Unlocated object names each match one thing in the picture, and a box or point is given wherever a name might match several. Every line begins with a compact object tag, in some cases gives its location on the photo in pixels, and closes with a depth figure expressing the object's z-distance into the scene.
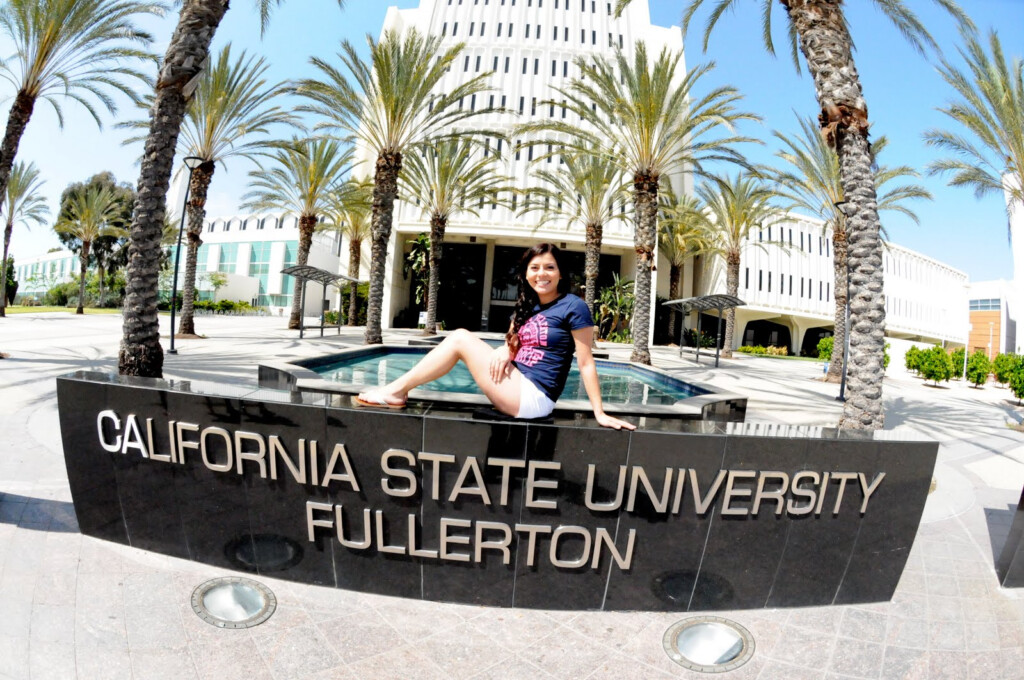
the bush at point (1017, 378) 16.06
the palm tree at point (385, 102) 16.94
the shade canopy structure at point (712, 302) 20.03
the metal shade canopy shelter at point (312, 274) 21.45
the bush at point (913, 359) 23.56
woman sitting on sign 3.08
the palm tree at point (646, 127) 16.14
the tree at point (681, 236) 29.57
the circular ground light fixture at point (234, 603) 2.81
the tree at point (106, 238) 42.62
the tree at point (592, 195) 25.84
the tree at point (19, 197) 28.80
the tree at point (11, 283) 41.94
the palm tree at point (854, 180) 7.09
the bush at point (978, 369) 23.19
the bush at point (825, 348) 30.53
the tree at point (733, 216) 27.78
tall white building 35.72
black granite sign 2.98
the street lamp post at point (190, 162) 15.96
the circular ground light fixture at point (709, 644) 2.70
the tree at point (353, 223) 28.26
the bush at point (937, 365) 22.08
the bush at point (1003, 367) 22.88
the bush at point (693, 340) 38.77
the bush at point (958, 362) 23.44
